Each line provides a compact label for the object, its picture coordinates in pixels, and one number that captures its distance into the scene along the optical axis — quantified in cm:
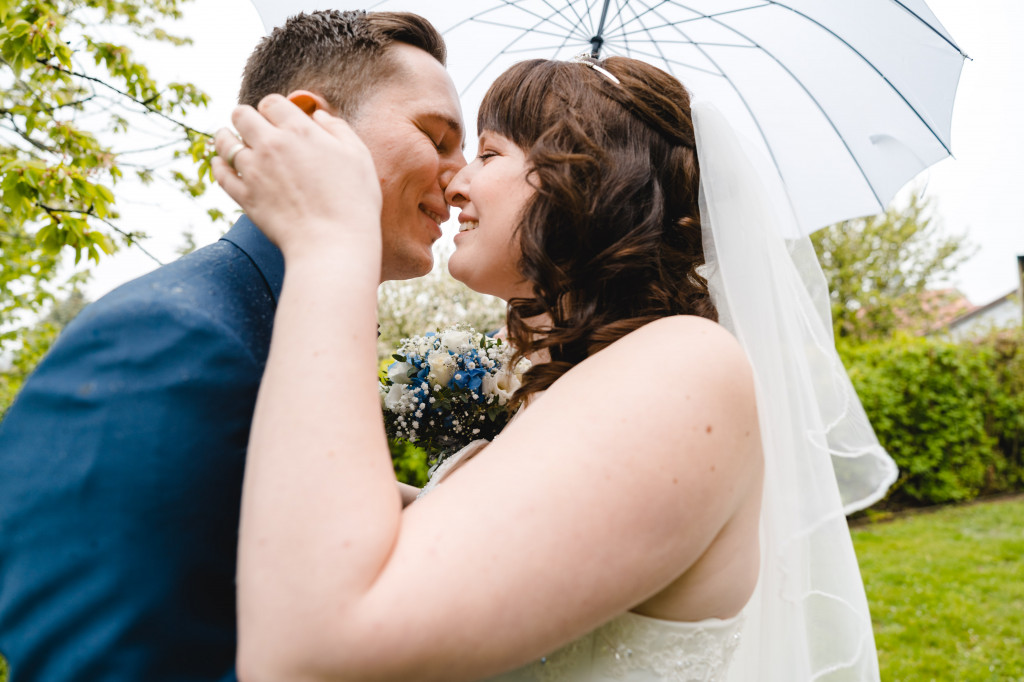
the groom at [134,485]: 53
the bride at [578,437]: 45
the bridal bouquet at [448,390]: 92
